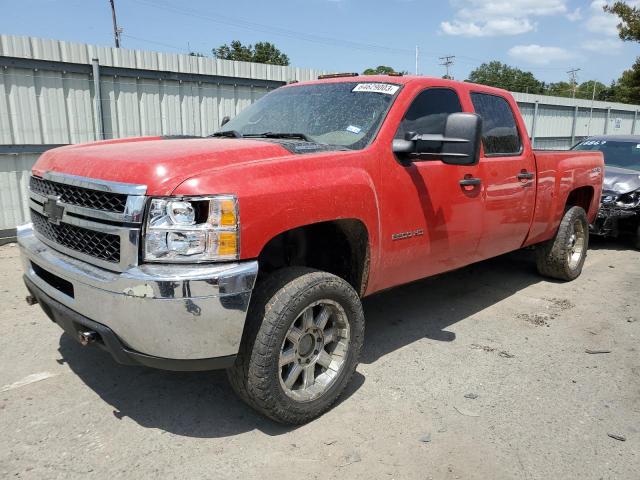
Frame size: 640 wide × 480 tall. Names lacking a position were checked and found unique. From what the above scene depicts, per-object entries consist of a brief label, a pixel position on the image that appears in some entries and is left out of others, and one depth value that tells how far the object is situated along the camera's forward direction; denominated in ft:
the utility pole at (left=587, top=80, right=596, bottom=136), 65.62
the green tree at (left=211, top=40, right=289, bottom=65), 211.20
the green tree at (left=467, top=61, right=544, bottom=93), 315.76
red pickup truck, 8.06
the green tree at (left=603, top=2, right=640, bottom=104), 95.30
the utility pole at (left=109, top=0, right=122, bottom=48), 156.89
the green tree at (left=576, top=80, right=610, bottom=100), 252.21
